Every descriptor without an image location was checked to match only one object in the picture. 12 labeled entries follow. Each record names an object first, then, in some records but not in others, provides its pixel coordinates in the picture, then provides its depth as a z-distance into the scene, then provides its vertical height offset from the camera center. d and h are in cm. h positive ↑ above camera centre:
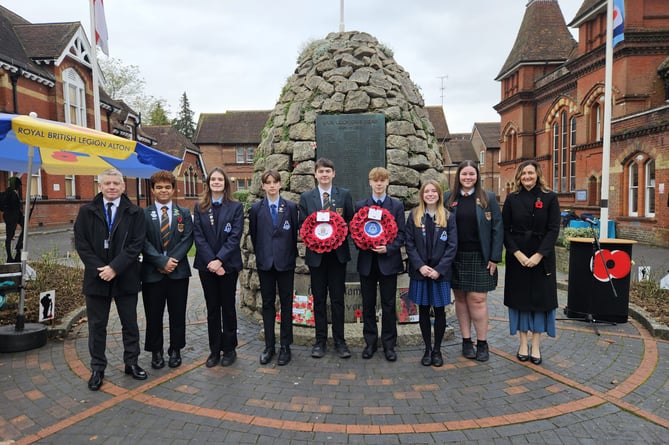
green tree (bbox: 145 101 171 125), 5689 +1309
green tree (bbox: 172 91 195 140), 7125 +1535
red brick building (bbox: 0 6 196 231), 1957 +649
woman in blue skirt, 445 -55
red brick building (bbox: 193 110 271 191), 4431 +662
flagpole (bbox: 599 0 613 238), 958 +192
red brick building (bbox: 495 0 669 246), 1725 +556
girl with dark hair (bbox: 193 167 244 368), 442 -48
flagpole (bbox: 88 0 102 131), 1003 +376
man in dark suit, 399 -50
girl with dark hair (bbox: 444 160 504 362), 449 -39
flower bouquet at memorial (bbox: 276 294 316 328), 542 -137
